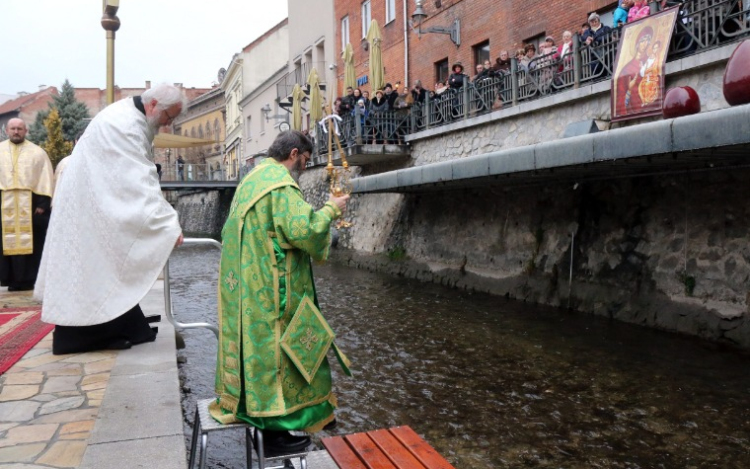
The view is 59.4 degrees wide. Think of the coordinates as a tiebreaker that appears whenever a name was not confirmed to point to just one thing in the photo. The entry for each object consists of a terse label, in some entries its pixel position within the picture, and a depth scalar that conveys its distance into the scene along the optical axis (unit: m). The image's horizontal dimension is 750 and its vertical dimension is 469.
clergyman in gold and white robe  8.04
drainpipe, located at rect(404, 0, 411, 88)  20.39
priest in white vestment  4.54
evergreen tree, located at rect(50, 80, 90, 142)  44.22
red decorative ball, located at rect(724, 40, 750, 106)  6.71
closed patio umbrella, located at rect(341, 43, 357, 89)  20.58
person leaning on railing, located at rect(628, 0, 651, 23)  9.30
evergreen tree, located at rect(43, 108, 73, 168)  35.00
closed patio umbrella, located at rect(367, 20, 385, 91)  18.19
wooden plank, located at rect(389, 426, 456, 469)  2.65
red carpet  4.96
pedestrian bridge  34.03
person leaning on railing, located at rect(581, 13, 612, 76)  10.14
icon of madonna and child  8.90
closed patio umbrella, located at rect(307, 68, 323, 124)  21.73
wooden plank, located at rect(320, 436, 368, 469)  2.73
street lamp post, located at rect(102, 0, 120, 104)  8.06
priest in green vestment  2.89
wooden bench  2.68
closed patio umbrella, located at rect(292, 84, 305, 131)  24.14
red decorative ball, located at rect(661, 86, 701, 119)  7.99
